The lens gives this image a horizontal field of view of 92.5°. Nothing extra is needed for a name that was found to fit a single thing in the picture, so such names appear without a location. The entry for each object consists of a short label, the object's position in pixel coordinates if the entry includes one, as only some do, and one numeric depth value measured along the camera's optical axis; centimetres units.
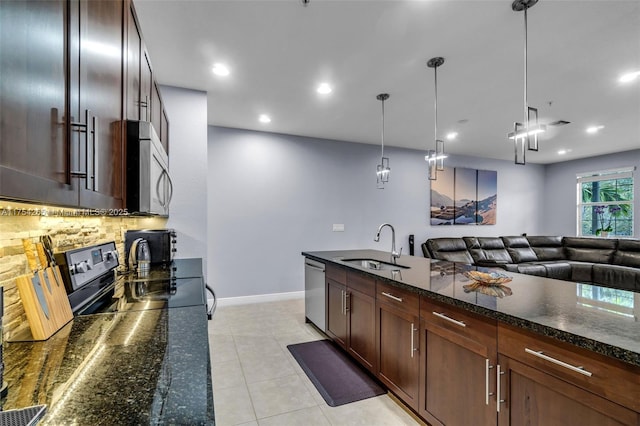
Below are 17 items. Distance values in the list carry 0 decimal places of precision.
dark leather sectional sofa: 532
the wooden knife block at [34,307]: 107
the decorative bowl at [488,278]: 184
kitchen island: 107
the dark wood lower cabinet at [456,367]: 148
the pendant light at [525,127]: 202
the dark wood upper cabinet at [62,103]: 55
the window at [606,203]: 618
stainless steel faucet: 318
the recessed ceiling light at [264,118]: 427
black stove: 143
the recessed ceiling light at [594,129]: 467
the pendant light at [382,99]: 356
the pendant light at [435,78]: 276
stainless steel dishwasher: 340
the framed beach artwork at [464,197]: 648
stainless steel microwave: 125
